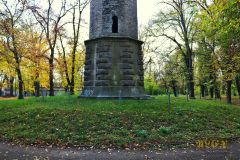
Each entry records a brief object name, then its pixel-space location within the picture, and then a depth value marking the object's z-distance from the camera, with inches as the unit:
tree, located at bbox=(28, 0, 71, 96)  1041.5
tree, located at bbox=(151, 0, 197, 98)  1036.5
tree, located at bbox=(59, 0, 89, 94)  1102.4
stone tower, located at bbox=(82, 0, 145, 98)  628.4
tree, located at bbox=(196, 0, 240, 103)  366.0
